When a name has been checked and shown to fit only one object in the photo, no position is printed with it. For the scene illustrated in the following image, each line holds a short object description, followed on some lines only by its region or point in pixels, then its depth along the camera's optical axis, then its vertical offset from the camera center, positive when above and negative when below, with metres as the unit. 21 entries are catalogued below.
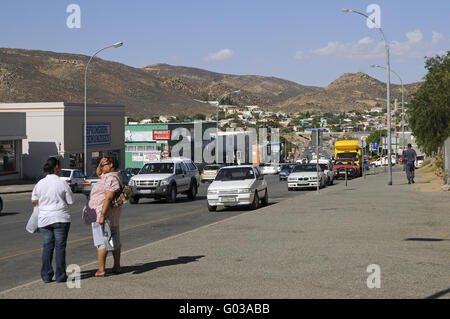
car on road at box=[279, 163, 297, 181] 55.16 -1.27
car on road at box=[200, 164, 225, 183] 55.06 -1.37
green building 82.69 +1.97
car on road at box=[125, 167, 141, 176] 47.31 -0.95
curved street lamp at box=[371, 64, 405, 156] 51.77 +6.89
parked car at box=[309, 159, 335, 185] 40.02 -0.95
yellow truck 54.97 +0.40
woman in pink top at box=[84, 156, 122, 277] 9.89 -0.67
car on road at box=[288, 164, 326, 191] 35.53 -1.24
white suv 27.95 -1.02
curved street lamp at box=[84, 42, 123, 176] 44.94 +7.47
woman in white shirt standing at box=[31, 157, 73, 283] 9.72 -0.87
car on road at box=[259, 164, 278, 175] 76.06 -1.51
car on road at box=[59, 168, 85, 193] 41.53 -1.29
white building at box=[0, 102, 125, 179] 55.33 +1.93
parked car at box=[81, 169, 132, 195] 35.78 -1.37
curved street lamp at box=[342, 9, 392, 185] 34.31 +3.14
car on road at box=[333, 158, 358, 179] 50.36 -0.94
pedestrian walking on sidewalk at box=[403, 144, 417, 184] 32.12 -0.32
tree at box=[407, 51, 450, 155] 40.53 +2.68
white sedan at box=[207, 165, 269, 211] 23.12 -1.10
